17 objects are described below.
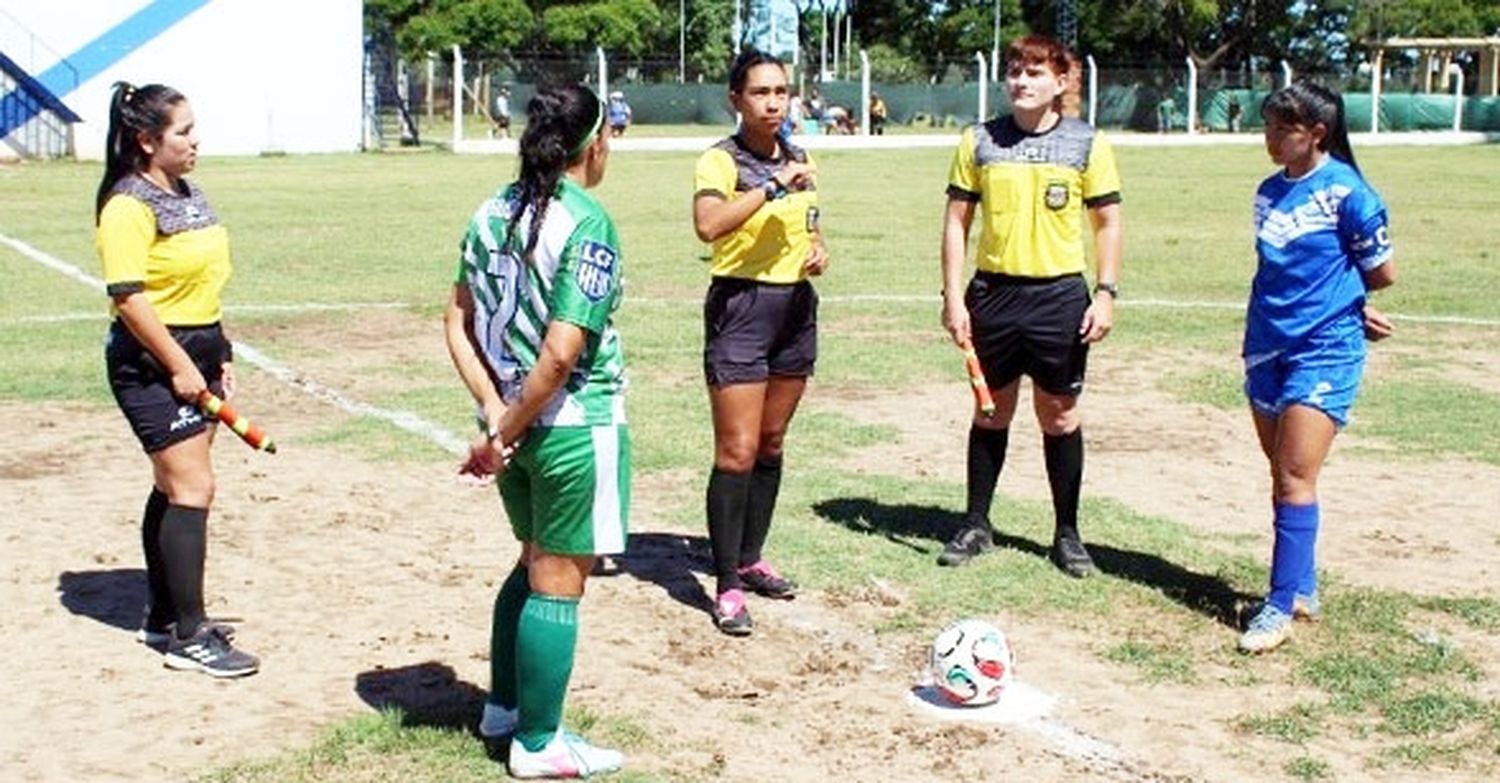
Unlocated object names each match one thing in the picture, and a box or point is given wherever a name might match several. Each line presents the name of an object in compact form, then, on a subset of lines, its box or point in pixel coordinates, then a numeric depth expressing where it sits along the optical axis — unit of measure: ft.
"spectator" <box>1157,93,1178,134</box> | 213.66
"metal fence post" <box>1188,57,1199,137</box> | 200.95
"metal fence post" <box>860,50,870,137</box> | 186.70
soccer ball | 20.10
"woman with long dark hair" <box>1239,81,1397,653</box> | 22.40
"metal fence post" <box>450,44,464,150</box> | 157.28
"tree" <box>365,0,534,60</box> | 249.55
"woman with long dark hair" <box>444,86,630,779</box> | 16.51
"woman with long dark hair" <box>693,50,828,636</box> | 23.22
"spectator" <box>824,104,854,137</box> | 196.32
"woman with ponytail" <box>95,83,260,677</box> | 20.34
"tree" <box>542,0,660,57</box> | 252.42
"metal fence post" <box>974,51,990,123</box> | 193.88
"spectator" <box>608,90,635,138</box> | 169.31
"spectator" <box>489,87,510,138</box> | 171.22
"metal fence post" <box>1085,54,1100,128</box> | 193.51
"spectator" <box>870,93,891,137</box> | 197.26
